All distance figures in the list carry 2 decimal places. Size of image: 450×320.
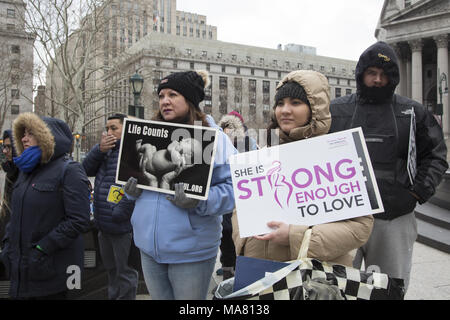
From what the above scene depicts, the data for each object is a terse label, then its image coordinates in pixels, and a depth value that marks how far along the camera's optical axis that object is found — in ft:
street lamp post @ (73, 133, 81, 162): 81.31
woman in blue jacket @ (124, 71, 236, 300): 7.86
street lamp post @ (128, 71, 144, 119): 33.83
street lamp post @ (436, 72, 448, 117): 60.23
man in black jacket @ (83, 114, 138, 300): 13.15
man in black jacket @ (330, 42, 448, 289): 8.93
